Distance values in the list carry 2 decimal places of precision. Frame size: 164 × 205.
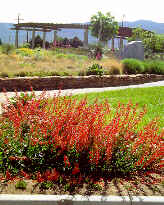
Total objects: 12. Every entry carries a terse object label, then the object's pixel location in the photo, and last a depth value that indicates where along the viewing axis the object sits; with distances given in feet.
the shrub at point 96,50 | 72.48
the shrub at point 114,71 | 46.37
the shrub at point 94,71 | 43.56
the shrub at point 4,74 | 36.77
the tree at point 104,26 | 168.14
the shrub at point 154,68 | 53.52
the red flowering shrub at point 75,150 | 11.82
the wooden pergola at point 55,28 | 132.70
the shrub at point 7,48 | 58.82
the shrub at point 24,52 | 57.50
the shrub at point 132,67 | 49.62
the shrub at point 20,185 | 10.85
